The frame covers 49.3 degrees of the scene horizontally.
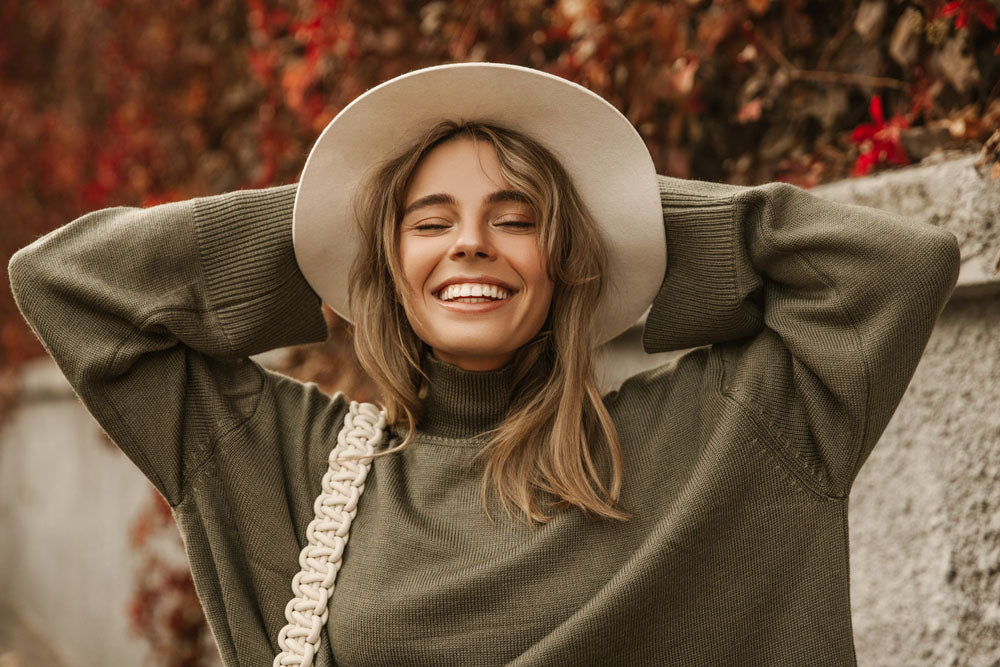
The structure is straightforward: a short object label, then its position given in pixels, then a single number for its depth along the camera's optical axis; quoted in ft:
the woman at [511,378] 5.89
